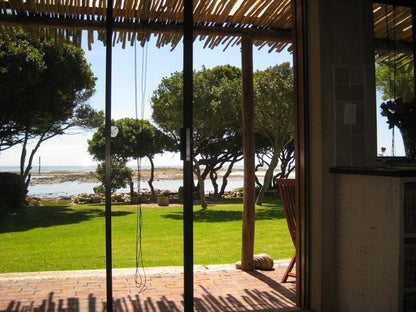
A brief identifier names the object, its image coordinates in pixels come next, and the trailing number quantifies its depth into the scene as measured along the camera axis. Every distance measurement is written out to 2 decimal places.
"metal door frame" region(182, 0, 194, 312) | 2.05
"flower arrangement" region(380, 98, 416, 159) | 2.61
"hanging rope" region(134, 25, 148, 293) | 2.75
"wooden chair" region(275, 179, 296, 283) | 3.23
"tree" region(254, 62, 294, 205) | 12.15
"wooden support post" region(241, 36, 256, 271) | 3.85
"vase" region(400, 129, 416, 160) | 2.66
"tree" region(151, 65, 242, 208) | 12.01
